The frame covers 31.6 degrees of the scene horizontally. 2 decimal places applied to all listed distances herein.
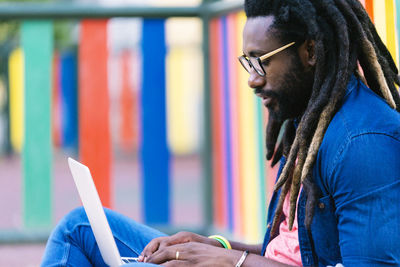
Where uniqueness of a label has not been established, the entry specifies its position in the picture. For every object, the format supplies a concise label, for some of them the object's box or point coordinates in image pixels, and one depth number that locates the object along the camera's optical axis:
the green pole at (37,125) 4.59
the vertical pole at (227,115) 4.38
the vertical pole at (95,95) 4.59
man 1.73
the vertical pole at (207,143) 4.62
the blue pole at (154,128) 4.61
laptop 2.09
